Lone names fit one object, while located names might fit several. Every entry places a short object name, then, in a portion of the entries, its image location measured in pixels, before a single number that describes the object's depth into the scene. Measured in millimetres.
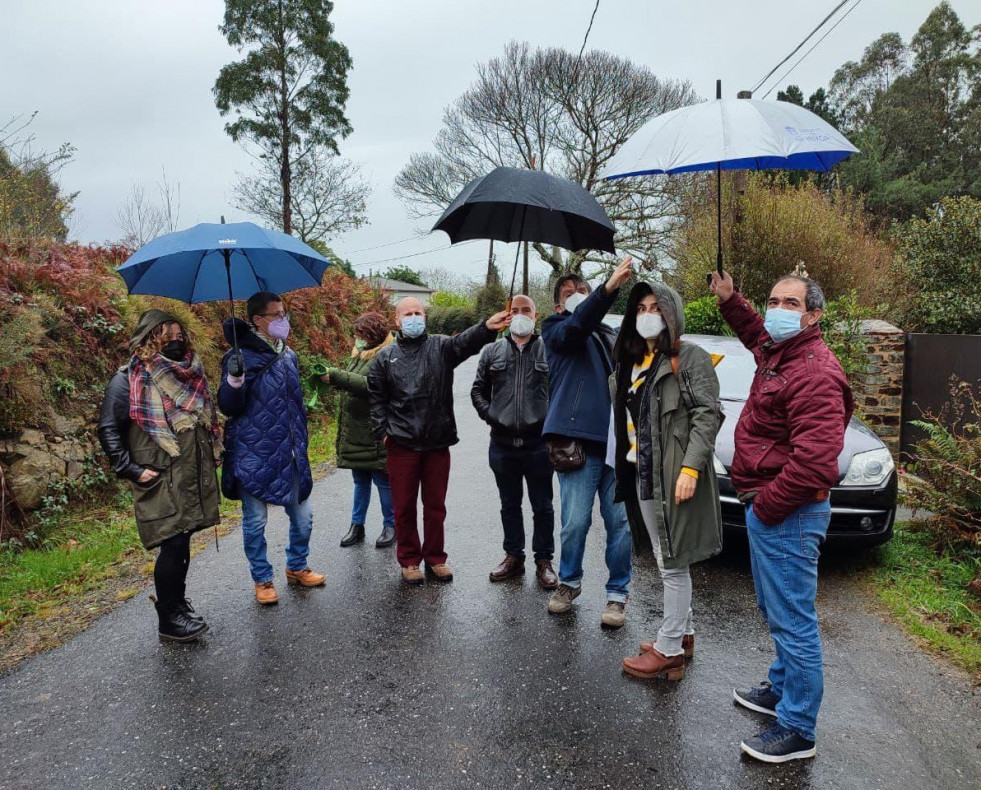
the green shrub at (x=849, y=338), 8086
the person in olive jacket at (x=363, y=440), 5074
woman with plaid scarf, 3494
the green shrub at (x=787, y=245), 11211
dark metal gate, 7102
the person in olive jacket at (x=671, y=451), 3053
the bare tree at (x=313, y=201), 25578
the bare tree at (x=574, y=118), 24375
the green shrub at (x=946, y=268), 9625
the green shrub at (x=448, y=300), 39603
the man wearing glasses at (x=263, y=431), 3953
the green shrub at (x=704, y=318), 12500
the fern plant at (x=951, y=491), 4594
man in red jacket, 2475
